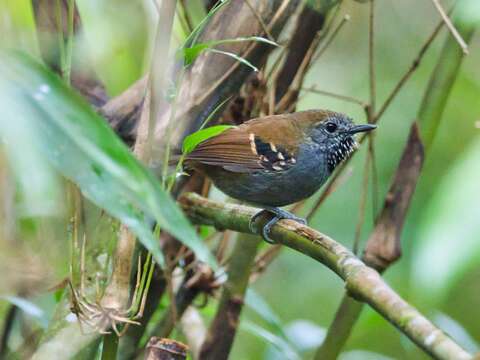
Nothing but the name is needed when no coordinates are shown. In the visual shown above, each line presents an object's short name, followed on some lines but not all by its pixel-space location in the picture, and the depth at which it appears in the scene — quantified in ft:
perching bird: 19.61
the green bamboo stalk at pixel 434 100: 17.17
